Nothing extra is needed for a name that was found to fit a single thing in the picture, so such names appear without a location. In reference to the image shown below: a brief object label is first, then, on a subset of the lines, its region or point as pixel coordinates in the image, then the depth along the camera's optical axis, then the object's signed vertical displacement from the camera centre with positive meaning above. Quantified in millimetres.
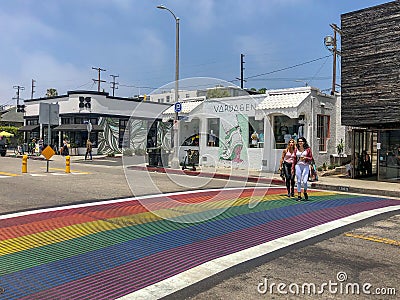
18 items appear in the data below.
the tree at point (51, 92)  77750 +11056
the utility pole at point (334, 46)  27416 +7318
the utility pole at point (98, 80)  61812 +10588
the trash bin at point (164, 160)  23516 -646
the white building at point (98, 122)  36125 +2516
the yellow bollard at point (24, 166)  18772 -820
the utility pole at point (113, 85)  75612 +12160
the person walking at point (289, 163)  11648 -396
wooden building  16094 +3035
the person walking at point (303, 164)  11016 -401
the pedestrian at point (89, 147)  30698 +141
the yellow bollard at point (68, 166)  19062 -825
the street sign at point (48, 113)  26781 +2403
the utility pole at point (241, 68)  51969 +10564
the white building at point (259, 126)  19688 +1282
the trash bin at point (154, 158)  23266 -525
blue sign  21333 +2300
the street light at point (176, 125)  22188 +1366
